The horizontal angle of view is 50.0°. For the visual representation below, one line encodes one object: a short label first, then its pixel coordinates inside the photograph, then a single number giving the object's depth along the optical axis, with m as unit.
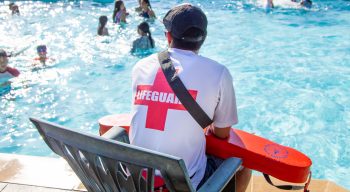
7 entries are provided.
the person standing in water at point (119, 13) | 11.30
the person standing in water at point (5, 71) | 6.77
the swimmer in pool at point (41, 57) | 8.08
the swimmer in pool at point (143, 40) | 8.84
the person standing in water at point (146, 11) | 11.86
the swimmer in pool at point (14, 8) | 13.23
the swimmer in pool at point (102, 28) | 10.04
